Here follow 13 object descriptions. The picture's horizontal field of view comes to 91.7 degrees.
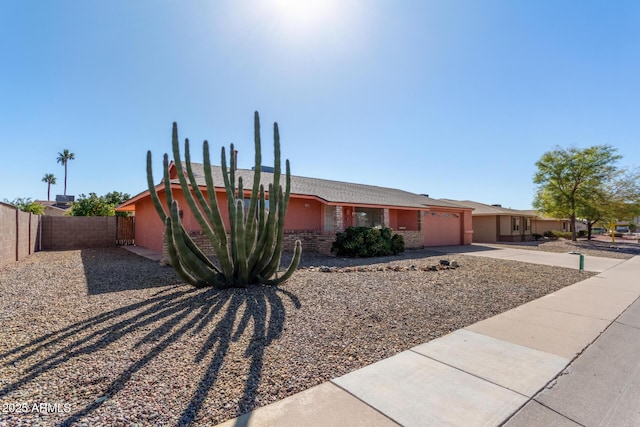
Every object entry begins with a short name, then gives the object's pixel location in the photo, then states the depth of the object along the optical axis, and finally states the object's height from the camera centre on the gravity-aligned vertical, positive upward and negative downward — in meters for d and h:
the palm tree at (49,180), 59.62 +7.55
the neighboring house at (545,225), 35.66 -0.40
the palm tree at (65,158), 57.53 +11.44
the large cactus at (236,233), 6.73 -0.29
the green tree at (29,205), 25.02 +1.17
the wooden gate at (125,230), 19.20 -0.65
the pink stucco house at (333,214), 14.45 +0.40
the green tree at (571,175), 25.84 +4.02
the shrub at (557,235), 33.44 -1.41
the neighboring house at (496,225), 28.50 -0.33
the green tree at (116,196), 33.68 +2.58
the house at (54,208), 41.58 +1.71
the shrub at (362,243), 13.91 -1.00
